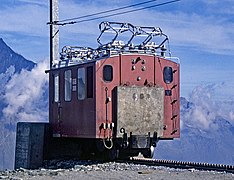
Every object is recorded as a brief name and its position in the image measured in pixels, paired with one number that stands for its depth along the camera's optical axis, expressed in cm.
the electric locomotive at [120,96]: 2109
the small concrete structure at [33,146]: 2480
